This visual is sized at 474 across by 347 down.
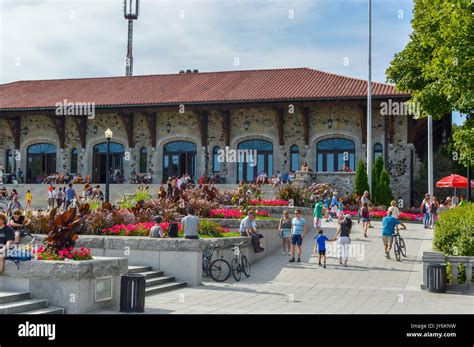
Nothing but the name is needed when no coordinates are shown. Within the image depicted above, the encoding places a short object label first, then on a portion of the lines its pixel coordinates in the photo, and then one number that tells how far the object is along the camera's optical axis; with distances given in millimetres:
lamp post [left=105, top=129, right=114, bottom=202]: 22653
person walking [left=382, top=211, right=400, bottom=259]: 18203
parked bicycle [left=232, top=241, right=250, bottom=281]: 15227
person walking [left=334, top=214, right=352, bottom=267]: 17484
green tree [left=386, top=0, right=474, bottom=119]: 16078
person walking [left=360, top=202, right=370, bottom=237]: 21922
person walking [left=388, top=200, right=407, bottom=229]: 21750
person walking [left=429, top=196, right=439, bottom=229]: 24766
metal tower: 54862
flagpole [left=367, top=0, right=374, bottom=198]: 29156
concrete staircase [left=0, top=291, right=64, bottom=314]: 9267
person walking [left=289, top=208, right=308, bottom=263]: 17719
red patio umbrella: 27141
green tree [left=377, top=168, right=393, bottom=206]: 29719
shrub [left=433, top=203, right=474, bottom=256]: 14086
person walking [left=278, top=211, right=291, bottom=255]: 18781
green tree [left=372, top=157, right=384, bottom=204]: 29812
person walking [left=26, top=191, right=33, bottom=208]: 28969
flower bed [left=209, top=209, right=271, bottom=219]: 20172
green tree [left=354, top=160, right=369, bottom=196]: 29625
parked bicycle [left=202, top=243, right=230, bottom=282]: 14820
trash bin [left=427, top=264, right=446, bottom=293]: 13359
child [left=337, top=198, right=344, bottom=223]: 23712
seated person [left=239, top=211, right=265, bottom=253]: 17391
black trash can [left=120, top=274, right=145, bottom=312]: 10352
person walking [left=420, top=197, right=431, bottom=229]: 24453
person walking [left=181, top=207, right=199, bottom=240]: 14398
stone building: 33531
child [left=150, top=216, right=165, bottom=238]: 14836
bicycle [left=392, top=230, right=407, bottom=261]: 18062
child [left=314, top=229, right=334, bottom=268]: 16938
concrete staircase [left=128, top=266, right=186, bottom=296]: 12959
